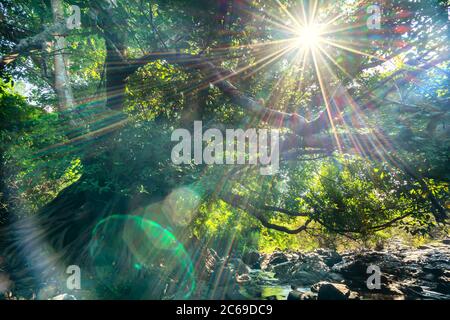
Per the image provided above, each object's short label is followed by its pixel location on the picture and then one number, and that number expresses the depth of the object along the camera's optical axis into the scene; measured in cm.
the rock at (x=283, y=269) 1445
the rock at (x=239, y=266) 1396
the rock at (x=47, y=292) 589
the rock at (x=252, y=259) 2020
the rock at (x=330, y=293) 773
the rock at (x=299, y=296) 781
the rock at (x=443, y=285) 1111
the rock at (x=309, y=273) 1249
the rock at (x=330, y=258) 1946
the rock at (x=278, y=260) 2016
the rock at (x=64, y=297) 548
